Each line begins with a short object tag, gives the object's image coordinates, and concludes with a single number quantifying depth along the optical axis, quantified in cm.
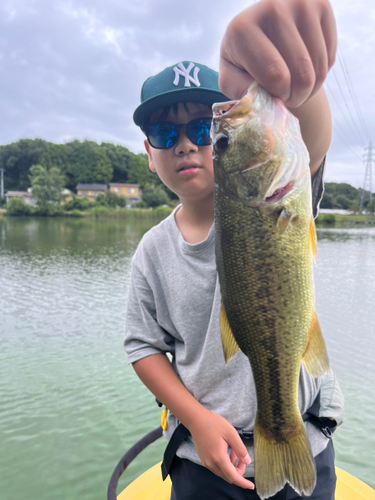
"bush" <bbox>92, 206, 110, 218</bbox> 4456
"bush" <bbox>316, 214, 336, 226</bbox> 4694
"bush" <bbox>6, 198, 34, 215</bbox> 4694
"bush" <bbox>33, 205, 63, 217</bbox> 4824
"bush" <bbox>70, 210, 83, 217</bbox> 4669
